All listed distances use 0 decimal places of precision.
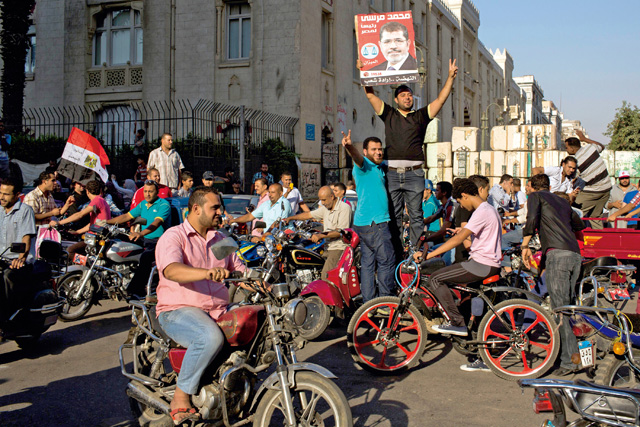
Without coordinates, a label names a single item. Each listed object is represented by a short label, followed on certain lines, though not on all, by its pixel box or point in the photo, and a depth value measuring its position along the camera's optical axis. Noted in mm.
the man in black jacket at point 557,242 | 5914
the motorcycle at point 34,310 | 6578
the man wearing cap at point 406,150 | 7090
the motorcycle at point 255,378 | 3641
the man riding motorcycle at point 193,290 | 3816
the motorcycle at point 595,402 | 3119
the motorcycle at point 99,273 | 8383
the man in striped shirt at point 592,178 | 10250
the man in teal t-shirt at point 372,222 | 6609
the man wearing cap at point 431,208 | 10086
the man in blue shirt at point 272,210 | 9695
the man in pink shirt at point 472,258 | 5969
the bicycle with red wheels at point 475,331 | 5734
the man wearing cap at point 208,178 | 12359
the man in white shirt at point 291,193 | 11961
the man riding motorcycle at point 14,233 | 6586
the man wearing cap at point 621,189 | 11186
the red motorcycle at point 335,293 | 7164
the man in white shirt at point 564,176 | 10164
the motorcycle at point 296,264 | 7724
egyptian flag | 12016
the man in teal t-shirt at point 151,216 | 9039
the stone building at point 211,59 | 24172
